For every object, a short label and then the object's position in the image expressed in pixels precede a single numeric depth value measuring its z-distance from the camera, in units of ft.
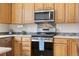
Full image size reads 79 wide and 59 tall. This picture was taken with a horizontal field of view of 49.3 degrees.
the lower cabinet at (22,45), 5.46
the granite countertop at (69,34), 5.74
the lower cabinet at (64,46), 5.33
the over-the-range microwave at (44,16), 5.54
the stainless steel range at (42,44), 5.37
